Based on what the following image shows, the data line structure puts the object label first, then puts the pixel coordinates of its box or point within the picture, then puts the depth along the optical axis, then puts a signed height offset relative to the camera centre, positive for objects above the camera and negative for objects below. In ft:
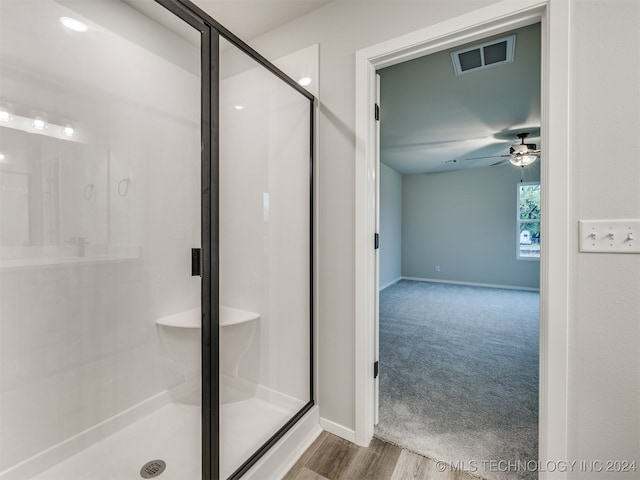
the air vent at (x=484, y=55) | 6.72 +4.42
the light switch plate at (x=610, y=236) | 3.66 +0.01
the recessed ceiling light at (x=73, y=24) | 3.77 +2.77
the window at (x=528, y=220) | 19.69 +1.09
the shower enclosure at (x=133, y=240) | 3.85 -0.05
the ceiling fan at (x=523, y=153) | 13.29 +3.77
